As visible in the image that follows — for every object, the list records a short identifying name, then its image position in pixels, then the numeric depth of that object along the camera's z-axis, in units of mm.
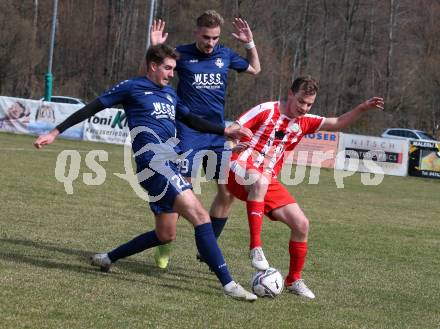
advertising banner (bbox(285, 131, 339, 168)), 25578
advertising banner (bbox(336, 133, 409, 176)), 25266
